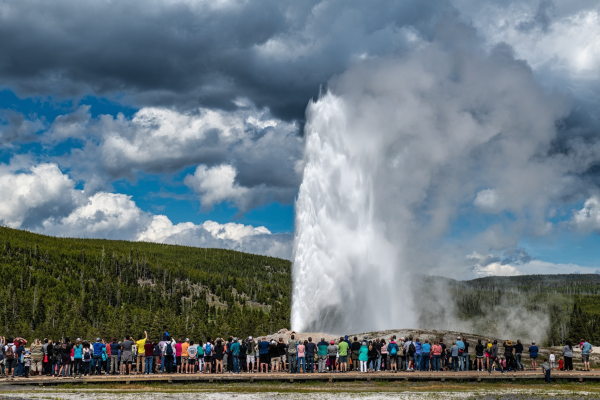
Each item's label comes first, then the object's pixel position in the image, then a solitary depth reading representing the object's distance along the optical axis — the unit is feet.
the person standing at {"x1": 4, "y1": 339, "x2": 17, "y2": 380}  75.00
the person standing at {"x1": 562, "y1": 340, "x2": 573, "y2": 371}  84.51
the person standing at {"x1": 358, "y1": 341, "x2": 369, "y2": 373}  77.87
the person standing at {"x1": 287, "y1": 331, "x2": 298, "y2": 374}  78.38
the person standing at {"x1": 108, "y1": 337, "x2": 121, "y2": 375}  78.89
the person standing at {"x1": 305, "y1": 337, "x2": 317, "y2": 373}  78.64
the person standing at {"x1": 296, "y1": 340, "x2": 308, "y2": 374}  78.33
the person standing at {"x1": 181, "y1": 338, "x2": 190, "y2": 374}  79.97
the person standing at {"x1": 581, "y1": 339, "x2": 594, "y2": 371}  84.36
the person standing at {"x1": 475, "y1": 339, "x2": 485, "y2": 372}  81.10
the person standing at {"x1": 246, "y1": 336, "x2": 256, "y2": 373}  81.20
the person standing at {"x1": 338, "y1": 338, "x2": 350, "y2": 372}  77.92
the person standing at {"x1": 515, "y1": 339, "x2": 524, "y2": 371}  81.05
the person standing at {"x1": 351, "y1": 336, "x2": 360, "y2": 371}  80.19
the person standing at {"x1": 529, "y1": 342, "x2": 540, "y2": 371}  83.05
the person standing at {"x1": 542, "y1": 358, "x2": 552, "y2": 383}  73.61
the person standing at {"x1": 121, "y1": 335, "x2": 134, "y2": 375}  76.84
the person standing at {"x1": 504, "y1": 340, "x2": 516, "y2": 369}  80.79
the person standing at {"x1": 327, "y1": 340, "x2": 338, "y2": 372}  78.84
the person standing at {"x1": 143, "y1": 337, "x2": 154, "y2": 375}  78.18
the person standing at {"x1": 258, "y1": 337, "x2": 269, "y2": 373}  79.92
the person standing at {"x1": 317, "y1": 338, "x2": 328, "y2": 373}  78.95
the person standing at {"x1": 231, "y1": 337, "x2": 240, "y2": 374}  80.28
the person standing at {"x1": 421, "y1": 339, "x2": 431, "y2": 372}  80.23
